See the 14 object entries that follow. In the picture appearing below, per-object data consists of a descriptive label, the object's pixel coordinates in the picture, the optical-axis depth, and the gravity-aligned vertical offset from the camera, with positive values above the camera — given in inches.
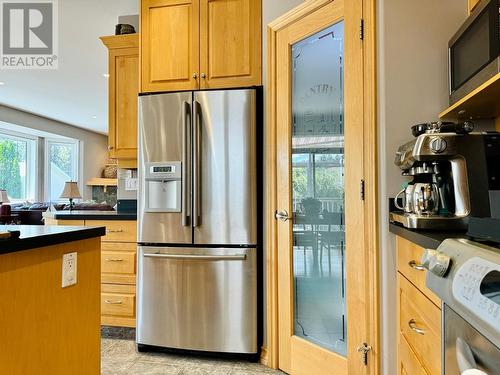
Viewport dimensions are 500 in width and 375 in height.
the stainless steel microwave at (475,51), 49.3 +20.9
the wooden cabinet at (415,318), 41.5 -16.9
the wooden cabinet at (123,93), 123.6 +33.5
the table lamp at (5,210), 236.2 -11.1
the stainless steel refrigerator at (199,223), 92.1 -8.1
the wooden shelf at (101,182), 397.1 +11.2
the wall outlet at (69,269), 46.7 -10.0
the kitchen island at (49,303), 38.7 -13.3
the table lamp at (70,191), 258.8 +1.0
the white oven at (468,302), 25.4 -8.6
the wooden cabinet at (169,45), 101.0 +41.4
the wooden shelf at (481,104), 50.9 +13.8
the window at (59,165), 361.4 +28.2
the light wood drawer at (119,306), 110.9 -34.5
